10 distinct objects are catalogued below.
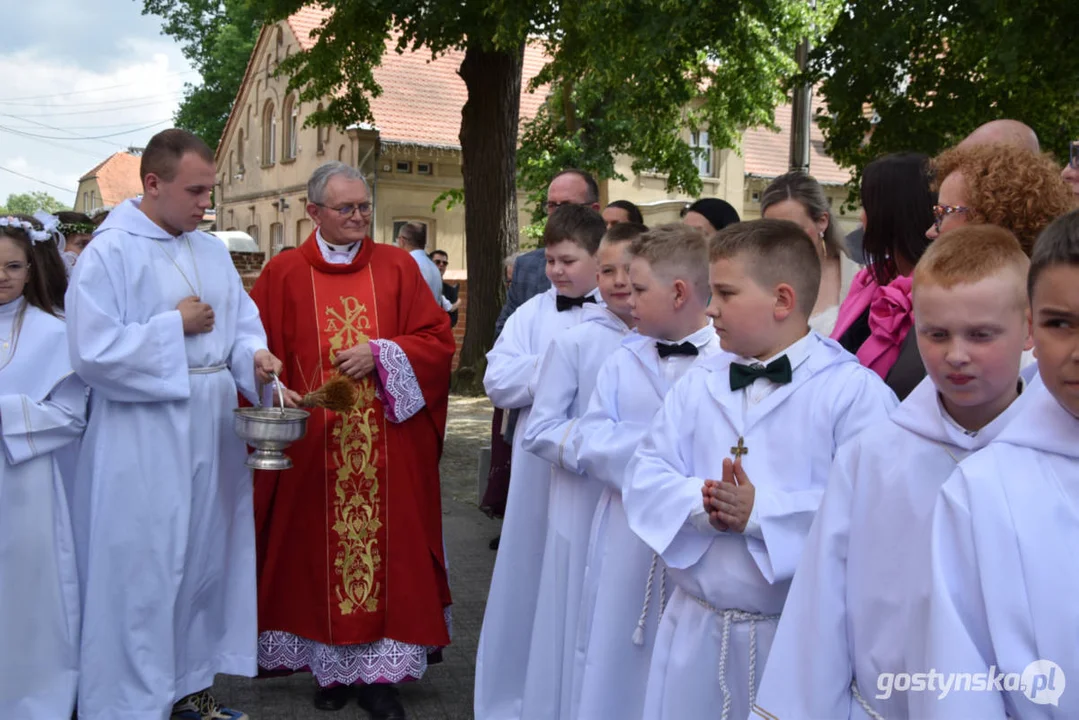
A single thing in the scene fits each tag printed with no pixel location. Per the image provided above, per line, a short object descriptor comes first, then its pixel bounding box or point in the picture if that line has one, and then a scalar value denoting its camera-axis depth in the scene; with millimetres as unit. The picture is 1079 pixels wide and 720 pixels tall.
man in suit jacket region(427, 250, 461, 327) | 17766
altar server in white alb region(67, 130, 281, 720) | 4469
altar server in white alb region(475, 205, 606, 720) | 4715
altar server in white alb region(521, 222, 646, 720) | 4184
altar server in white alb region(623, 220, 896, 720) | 2916
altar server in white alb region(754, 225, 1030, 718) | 2172
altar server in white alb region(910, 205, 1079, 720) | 1847
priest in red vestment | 5016
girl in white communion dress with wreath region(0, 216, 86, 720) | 4512
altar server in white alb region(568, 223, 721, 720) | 3635
